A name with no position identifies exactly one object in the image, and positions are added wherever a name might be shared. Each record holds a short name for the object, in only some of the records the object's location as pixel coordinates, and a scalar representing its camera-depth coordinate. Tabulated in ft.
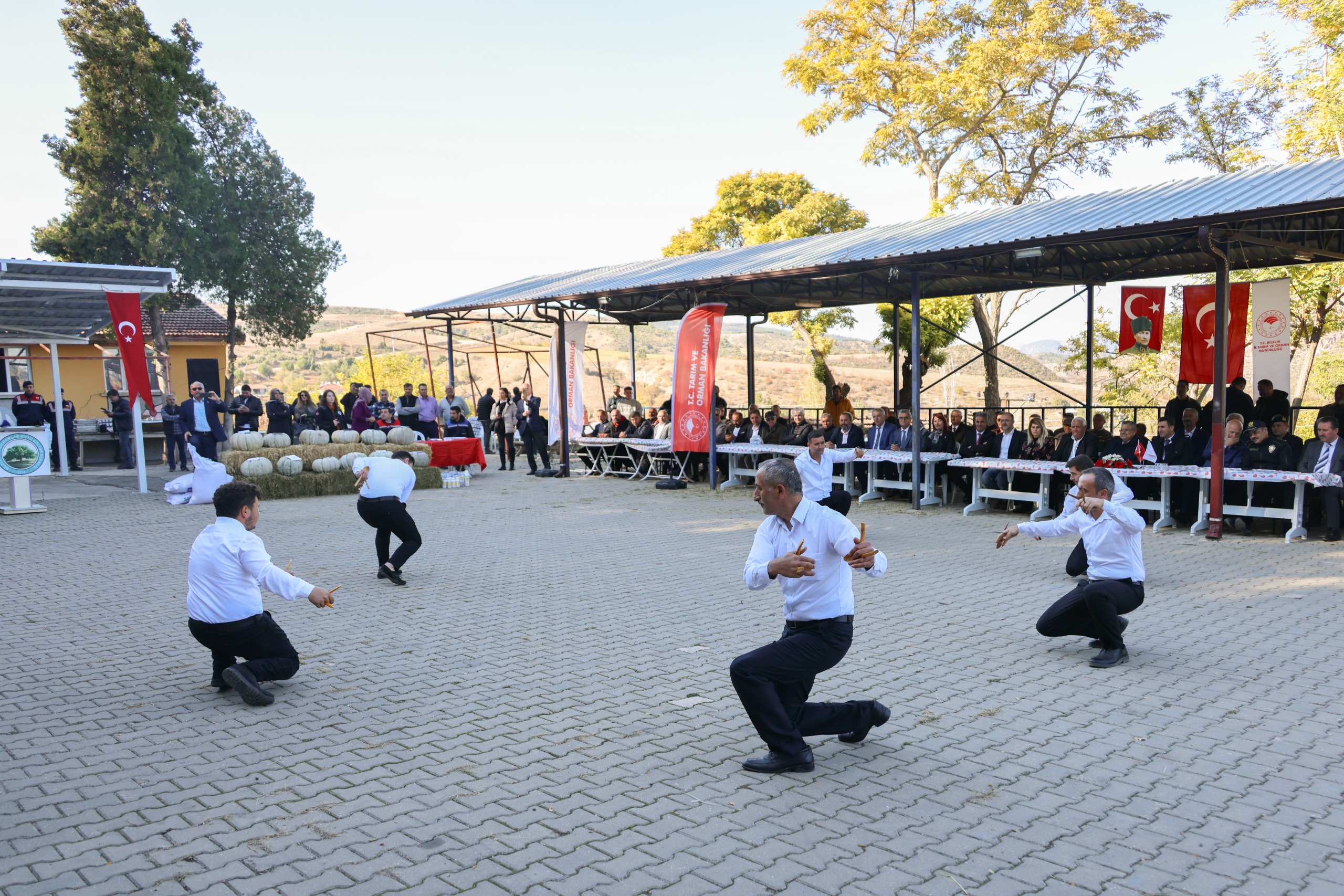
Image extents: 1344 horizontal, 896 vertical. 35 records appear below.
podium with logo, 45.39
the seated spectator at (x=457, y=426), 67.77
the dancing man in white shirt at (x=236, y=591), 17.66
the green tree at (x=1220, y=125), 72.43
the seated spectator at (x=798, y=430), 54.54
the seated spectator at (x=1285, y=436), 35.86
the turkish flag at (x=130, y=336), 49.49
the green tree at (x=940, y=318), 74.69
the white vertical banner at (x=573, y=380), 62.49
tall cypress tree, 96.99
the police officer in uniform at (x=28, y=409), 61.87
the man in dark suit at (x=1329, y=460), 32.89
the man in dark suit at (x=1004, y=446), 43.78
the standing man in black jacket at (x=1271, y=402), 40.57
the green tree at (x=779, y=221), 96.84
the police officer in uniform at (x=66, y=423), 71.92
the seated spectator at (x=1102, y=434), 41.01
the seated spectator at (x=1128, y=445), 39.24
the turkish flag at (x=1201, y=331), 41.37
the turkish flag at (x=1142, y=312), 48.16
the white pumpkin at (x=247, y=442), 54.90
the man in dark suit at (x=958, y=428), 47.21
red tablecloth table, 61.87
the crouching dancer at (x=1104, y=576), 19.27
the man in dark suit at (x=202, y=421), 55.93
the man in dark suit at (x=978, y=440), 44.93
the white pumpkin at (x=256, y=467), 51.96
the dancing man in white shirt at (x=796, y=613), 13.53
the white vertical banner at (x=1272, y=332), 39.75
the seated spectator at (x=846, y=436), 50.85
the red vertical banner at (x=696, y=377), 51.03
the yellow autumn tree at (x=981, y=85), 74.02
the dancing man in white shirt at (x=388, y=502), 28.22
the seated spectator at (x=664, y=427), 62.08
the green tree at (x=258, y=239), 108.68
